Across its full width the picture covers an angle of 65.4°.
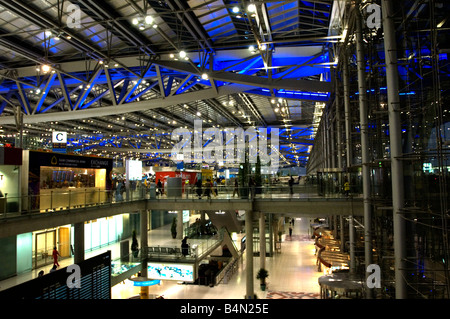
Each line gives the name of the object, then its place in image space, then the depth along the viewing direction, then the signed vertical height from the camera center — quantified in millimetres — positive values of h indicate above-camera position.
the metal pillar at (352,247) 16938 -3621
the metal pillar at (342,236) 22531 -4001
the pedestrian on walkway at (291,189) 19359 -753
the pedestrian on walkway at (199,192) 20484 -853
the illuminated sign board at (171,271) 19031 -5127
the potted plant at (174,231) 28500 -4342
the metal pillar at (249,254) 18922 -4339
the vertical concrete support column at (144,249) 18359 -4061
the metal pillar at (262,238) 23688 -4366
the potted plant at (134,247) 19319 -4031
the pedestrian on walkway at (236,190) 19927 -765
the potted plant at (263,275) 21000 -5947
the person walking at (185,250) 19469 -4014
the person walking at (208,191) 20344 -804
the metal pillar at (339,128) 20094 +2757
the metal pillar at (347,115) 16656 +2811
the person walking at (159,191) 21609 -783
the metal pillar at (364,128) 13125 +1725
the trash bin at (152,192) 21547 -866
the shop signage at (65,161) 15978 +1047
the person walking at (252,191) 19719 -831
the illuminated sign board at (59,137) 21139 +2656
